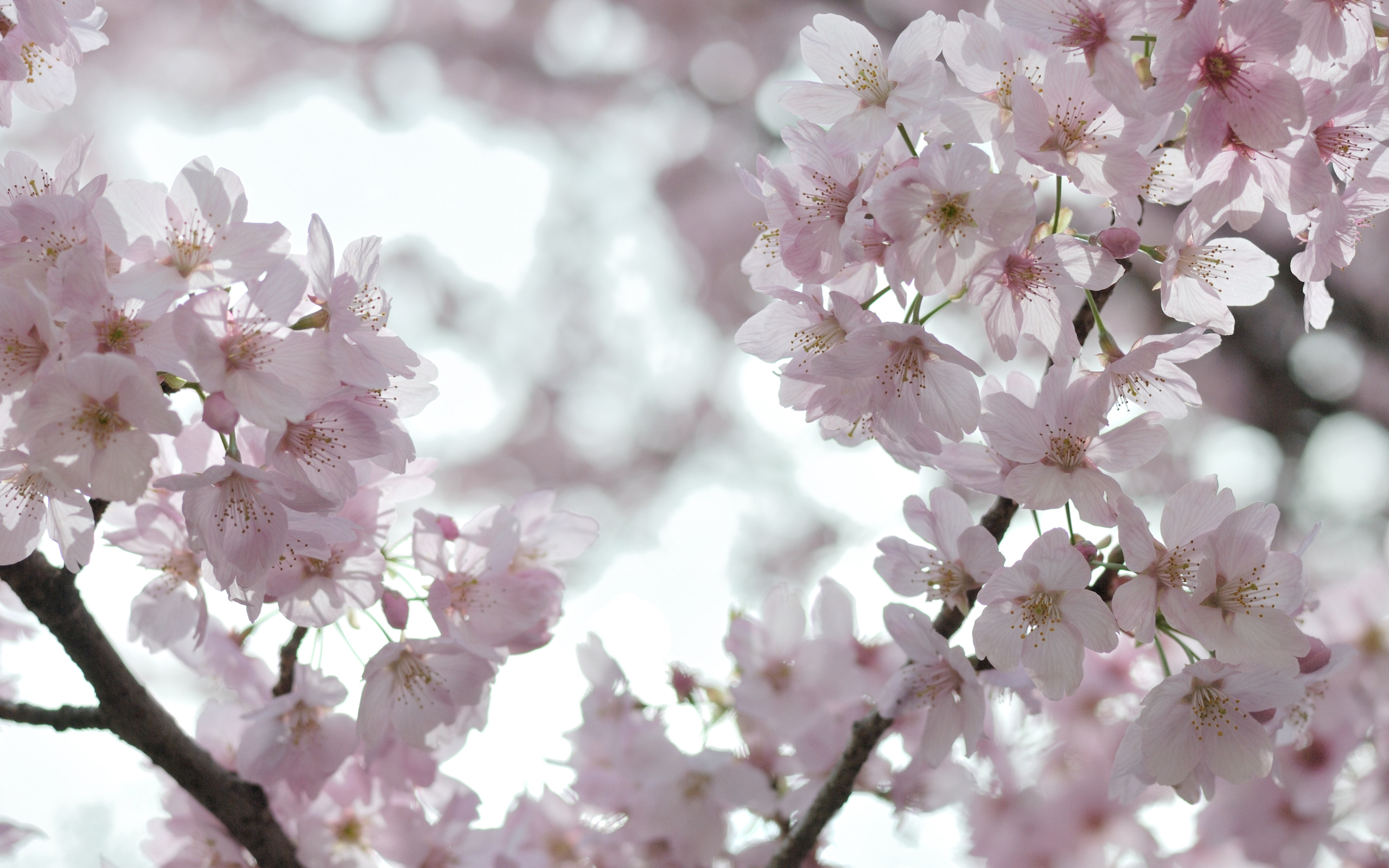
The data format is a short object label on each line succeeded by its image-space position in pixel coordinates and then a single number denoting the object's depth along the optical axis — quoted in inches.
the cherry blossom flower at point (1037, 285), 54.9
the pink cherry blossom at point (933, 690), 56.0
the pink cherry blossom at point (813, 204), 55.3
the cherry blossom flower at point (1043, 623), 54.9
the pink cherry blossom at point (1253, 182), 55.3
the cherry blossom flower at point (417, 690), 56.8
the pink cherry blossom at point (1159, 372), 55.3
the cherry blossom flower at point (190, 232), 54.5
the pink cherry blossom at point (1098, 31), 54.5
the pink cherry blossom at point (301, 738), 57.8
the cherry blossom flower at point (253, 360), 54.2
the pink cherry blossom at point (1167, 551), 54.8
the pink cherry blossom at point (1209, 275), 55.8
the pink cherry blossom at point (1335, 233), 55.8
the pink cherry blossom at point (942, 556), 55.6
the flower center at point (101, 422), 54.1
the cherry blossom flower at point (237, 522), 54.8
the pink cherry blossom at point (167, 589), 57.2
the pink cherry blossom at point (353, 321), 54.6
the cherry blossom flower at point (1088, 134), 54.8
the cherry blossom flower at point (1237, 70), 54.4
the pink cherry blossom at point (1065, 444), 55.0
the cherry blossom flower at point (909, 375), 54.9
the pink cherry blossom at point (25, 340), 54.1
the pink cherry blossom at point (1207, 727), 55.1
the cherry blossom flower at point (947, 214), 54.5
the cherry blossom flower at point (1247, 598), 54.8
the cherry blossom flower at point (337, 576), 56.3
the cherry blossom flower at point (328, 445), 55.0
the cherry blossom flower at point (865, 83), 55.0
